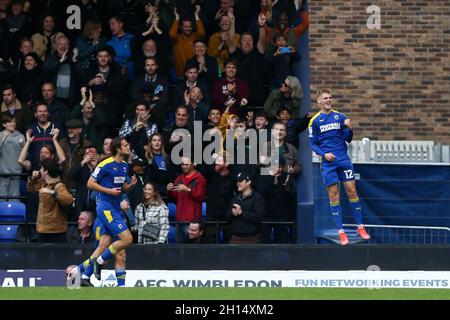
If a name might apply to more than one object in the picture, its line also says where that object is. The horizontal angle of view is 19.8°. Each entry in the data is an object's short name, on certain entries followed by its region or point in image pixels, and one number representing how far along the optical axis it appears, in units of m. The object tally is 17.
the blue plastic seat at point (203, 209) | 19.61
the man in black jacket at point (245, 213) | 18.95
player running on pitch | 16.69
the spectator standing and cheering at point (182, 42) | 21.20
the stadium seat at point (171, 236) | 19.33
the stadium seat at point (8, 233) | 19.50
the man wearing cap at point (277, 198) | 19.42
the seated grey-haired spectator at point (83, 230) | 19.05
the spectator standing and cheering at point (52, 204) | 18.69
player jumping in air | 17.88
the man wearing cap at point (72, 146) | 19.75
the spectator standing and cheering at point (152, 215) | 18.67
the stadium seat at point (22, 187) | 20.16
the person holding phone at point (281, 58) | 20.81
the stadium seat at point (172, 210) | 19.50
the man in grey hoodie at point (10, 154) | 19.97
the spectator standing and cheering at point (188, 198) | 19.06
